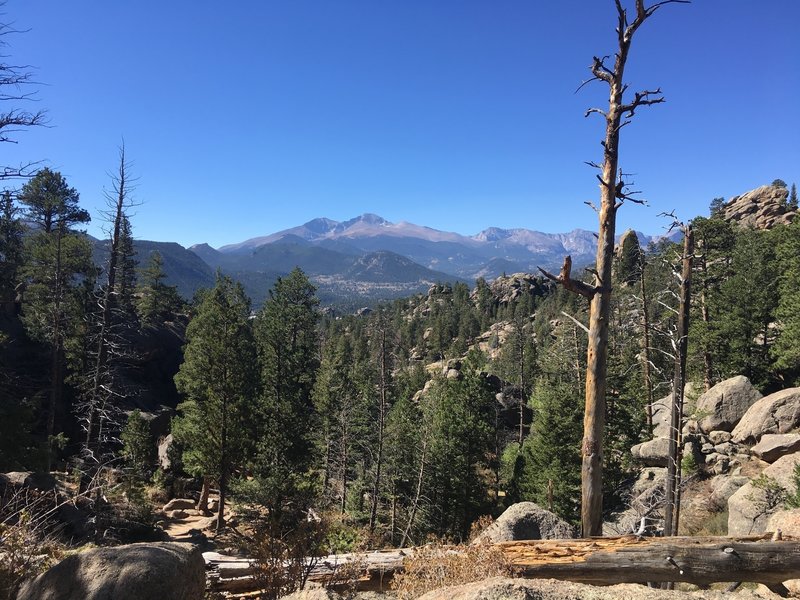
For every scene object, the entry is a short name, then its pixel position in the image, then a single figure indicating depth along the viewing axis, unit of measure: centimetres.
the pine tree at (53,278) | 2545
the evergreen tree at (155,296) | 4478
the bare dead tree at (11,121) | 791
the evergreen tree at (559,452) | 2108
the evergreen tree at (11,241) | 3459
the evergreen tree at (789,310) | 2322
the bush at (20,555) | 652
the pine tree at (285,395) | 1933
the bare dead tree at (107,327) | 1417
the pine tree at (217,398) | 2070
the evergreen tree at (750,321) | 2767
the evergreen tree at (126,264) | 1542
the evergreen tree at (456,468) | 2506
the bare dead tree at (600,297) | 729
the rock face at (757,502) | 1170
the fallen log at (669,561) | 638
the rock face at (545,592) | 523
